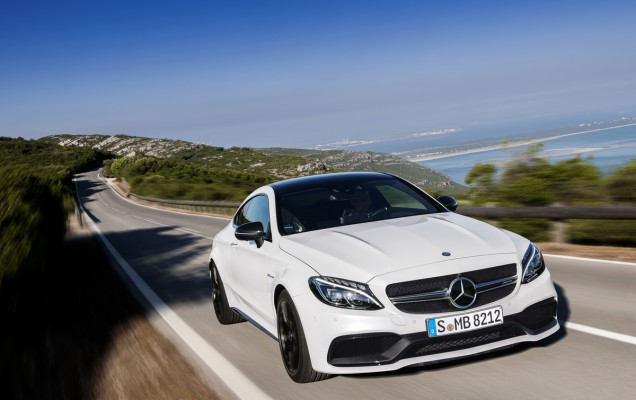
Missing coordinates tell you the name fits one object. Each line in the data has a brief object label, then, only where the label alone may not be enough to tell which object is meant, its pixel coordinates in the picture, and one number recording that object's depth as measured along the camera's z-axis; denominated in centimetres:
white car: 439
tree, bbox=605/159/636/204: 1175
